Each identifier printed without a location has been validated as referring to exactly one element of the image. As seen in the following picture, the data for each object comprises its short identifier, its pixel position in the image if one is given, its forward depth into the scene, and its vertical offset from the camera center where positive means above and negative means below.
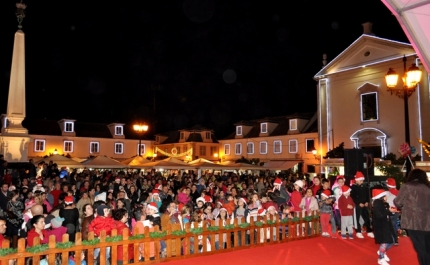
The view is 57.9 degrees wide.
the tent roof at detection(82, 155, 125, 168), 24.80 +0.42
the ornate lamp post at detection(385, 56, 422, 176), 11.57 +2.66
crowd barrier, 6.62 -1.47
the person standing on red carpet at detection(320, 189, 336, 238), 10.93 -1.38
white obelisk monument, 20.89 +3.15
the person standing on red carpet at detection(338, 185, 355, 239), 10.71 -1.22
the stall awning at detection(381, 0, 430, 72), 5.34 +2.07
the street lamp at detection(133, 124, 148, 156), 27.34 +2.97
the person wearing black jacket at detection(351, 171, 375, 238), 11.09 -1.01
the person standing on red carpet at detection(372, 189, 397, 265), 7.98 -1.20
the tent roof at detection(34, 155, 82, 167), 25.38 +0.57
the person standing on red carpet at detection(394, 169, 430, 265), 6.32 -0.71
